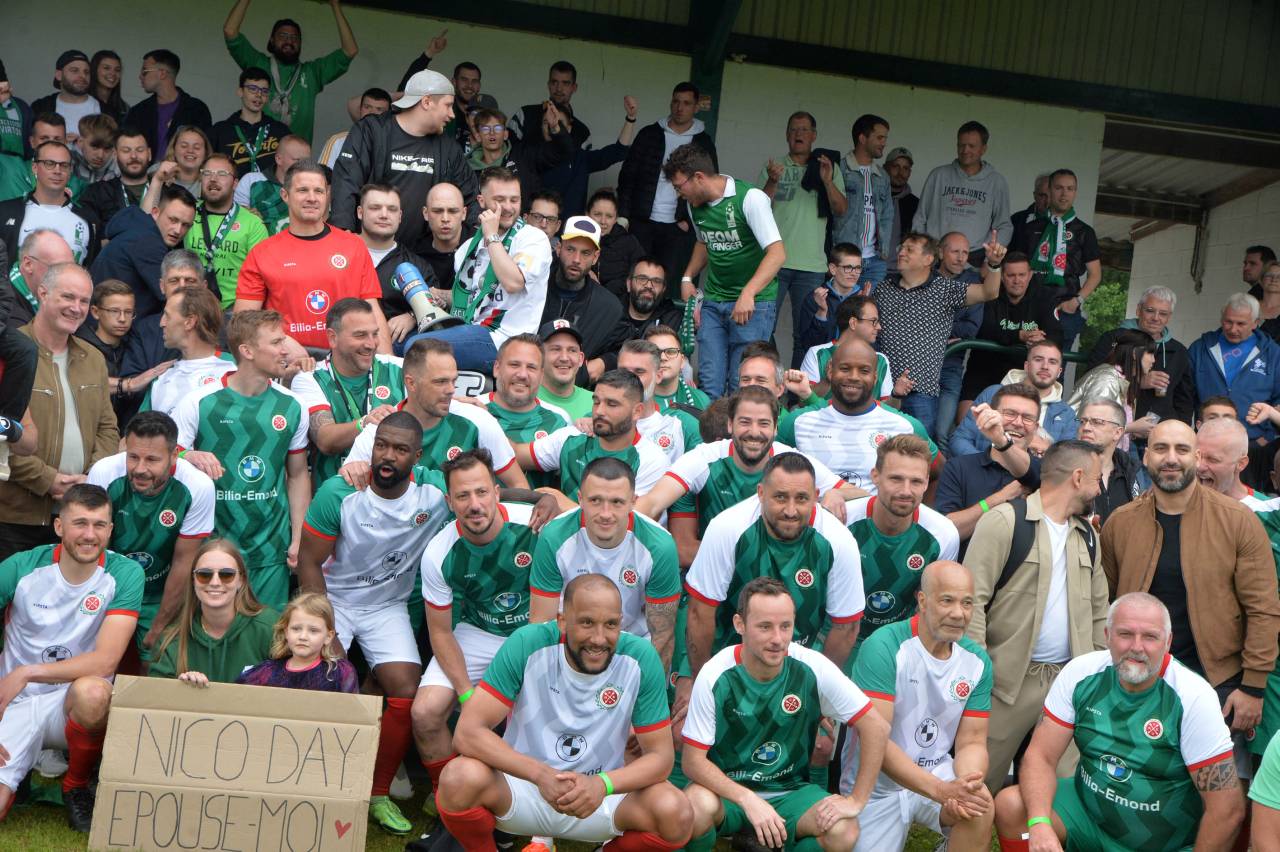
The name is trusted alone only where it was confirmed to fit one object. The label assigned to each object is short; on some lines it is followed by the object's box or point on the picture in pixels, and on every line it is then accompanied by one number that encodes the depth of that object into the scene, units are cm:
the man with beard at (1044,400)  856
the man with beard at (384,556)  650
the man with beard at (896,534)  645
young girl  596
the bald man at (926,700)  594
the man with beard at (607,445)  689
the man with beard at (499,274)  834
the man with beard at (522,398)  740
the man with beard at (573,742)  557
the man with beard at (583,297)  904
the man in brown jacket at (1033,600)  651
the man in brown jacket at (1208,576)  645
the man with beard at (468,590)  632
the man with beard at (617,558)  618
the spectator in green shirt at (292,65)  1090
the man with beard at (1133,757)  566
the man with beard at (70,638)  597
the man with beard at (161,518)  645
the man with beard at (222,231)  878
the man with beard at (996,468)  700
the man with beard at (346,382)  722
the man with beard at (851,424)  742
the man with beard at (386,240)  861
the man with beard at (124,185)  954
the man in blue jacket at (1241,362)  1071
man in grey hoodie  1207
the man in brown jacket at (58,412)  680
